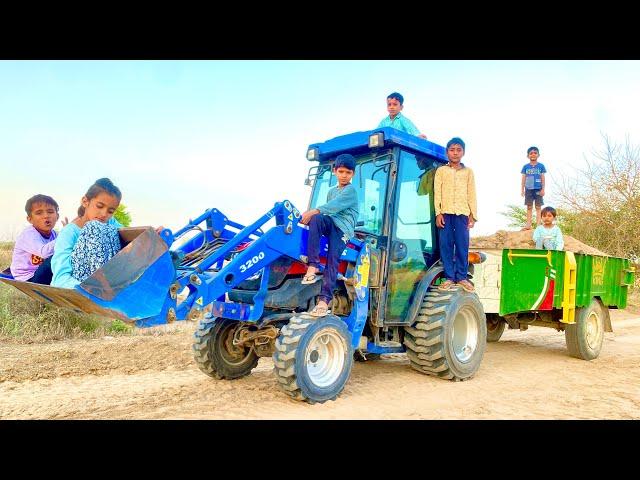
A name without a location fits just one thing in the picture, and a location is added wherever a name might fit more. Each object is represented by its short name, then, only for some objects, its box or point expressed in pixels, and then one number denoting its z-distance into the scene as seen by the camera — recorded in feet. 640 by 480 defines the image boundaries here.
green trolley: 22.93
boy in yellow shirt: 19.67
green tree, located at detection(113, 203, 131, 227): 68.69
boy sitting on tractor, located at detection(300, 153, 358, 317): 15.99
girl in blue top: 12.66
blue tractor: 13.35
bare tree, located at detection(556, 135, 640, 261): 56.08
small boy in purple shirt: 13.32
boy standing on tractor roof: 21.81
